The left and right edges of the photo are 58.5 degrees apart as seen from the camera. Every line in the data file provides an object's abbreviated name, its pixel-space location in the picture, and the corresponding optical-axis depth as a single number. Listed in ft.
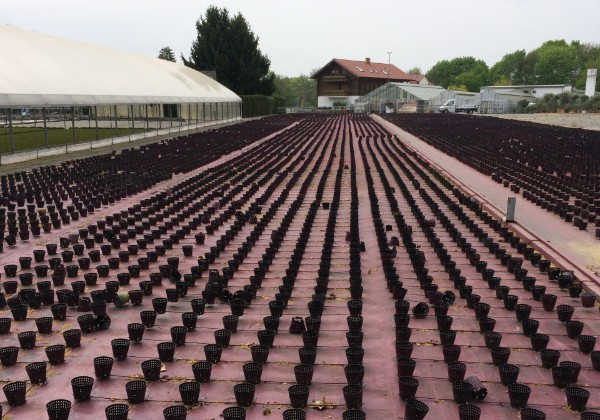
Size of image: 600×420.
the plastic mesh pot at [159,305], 21.26
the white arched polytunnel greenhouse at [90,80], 68.85
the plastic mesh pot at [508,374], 15.89
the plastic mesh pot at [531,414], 13.76
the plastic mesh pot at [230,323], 19.58
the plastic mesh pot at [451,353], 17.37
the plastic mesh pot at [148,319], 20.02
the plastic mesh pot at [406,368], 16.40
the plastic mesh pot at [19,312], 20.53
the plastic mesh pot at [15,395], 14.73
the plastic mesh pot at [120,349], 17.51
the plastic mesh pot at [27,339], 18.16
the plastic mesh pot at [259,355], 17.23
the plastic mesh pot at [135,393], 14.97
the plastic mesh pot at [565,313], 20.53
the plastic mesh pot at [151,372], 16.25
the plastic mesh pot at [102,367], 16.21
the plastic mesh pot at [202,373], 16.16
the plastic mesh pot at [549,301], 21.79
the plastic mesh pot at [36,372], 15.87
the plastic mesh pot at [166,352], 17.35
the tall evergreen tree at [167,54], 332.96
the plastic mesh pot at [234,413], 13.85
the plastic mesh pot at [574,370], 16.12
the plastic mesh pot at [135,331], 18.75
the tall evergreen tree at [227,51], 199.00
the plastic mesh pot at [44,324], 19.35
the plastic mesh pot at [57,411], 13.85
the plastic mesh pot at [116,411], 13.61
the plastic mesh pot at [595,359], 16.88
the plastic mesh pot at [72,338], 18.34
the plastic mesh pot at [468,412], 13.71
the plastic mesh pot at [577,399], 14.71
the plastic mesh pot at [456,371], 16.06
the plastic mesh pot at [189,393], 14.92
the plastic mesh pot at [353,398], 14.73
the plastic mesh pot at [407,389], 15.19
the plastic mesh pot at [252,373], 15.99
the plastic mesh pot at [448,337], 18.54
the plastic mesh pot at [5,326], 19.36
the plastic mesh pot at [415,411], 13.85
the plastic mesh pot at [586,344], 18.12
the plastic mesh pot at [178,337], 18.58
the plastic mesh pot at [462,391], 14.98
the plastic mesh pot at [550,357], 17.02
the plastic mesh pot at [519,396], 14.78
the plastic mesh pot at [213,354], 17.33
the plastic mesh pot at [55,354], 17.04
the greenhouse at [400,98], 250.37
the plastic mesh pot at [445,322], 19.67
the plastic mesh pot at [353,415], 13.92
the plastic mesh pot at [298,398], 14.79
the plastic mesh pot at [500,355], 17.13
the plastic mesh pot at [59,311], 20.53
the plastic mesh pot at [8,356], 17.03
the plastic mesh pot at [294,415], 13.94
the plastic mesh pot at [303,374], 15.90
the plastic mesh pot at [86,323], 19.56
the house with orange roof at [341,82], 311.68
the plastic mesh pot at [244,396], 14.90
